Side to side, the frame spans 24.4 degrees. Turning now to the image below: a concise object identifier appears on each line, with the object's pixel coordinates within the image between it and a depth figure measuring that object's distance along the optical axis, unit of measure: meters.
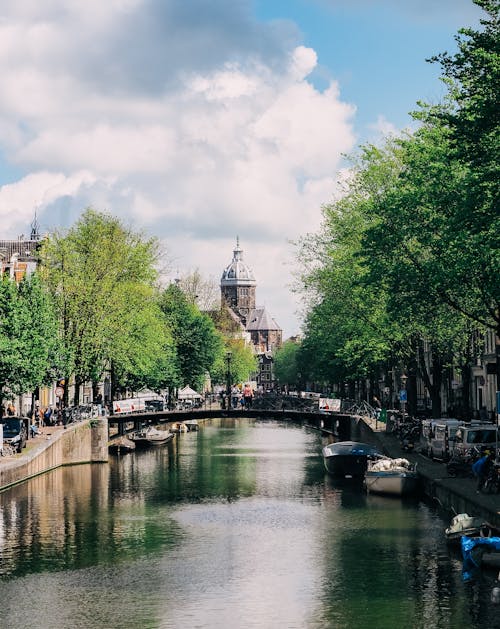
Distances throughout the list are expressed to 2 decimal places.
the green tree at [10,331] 74.06
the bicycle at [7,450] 65.38
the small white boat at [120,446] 95.56
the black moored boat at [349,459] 72.12
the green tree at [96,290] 88.38
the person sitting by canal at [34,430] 76.58
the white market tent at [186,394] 121.88
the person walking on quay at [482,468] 48.16
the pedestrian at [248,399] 104.75
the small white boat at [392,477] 59.16
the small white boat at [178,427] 130.70
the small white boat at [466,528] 39.69
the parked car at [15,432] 67.62
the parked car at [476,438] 57.47
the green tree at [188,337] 132.38
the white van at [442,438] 61.50
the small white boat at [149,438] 104.25
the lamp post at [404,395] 90.75
